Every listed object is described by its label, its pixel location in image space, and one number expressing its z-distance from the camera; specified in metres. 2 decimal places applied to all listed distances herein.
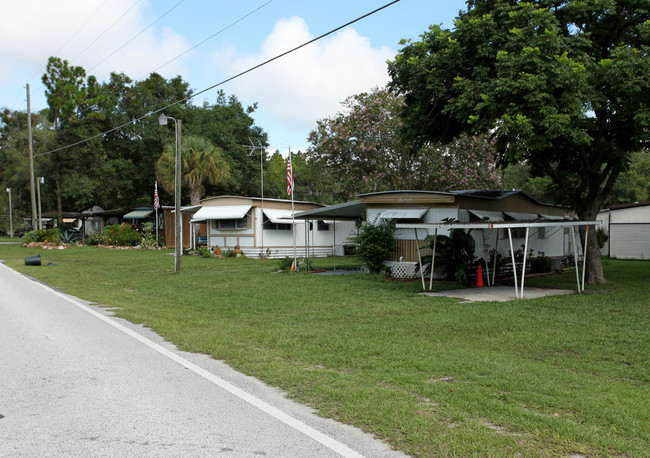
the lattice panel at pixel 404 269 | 17.09
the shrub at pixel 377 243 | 17.44
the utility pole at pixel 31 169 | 34.85
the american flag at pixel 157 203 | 34.34
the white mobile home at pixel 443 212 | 16.67
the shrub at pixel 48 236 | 36.62
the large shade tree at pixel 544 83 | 11.50
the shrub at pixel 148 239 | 35.15
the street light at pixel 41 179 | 42.16
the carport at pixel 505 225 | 12.09
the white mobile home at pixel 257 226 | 27.00
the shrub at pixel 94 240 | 39.78
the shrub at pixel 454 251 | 16.08
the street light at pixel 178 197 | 18.66
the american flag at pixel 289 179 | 19.31
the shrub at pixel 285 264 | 20.07
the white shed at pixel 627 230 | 26.69
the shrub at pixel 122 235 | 36.75
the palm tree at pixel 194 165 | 32.28
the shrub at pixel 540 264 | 20.03
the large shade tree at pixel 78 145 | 41.31
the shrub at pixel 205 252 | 27.88
